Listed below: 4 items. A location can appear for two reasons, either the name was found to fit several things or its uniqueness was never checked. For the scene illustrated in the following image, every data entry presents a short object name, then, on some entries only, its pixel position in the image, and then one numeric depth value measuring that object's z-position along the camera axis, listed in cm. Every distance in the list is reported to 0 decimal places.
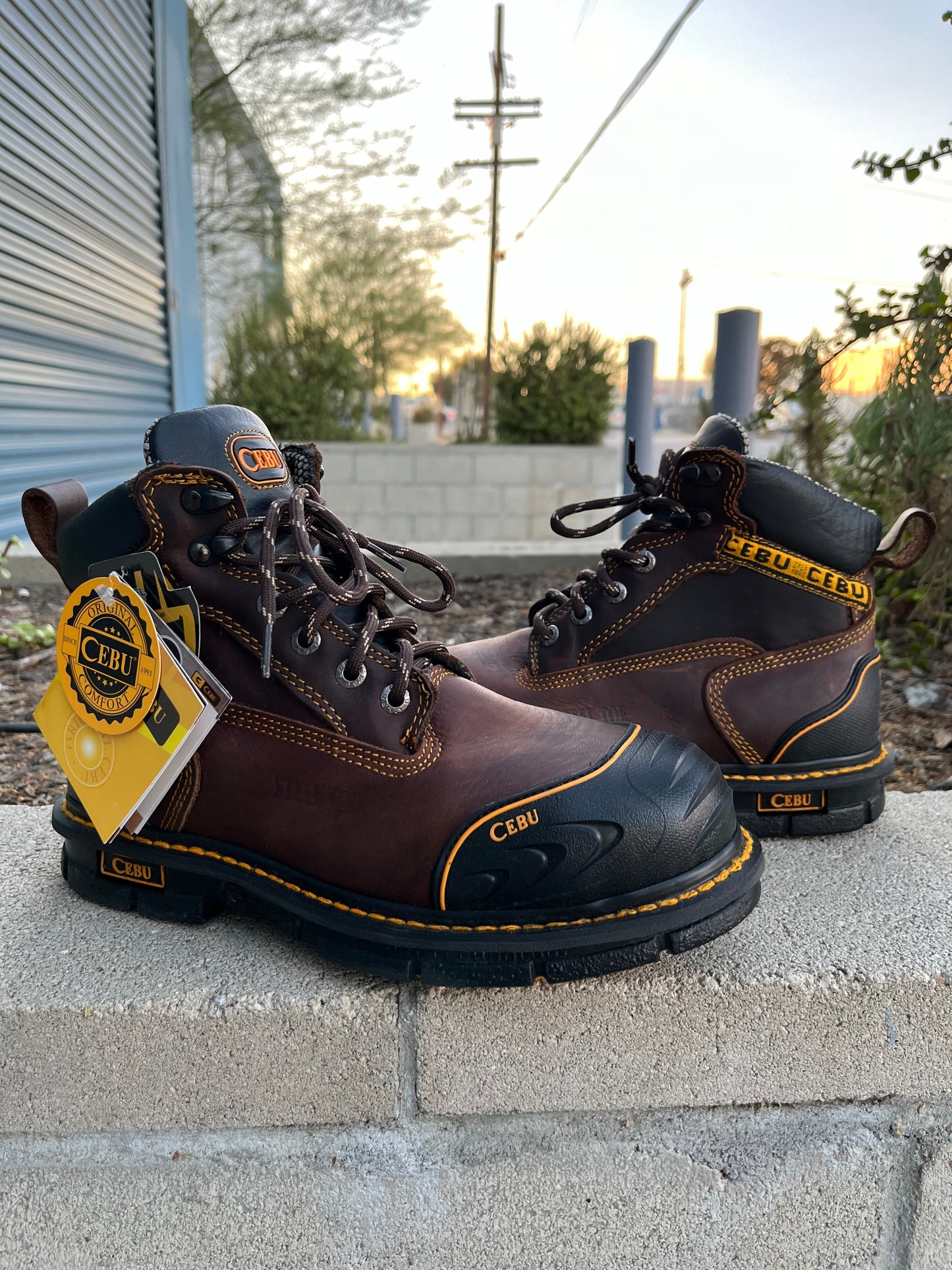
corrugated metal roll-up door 376
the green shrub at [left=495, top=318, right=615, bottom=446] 728
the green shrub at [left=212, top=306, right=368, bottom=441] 852
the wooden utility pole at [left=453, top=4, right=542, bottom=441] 1527
